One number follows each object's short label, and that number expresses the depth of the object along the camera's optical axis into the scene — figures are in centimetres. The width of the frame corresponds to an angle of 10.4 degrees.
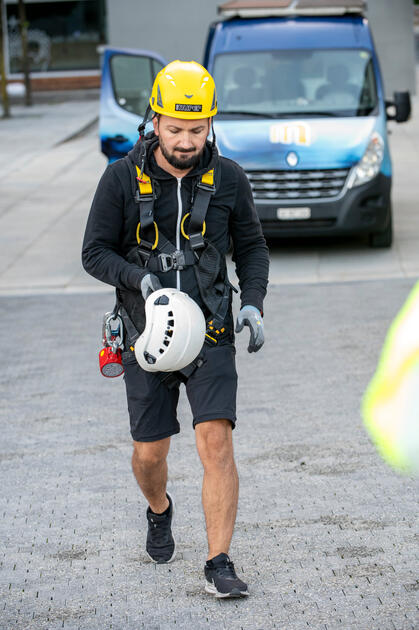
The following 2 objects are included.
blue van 2291
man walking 836
